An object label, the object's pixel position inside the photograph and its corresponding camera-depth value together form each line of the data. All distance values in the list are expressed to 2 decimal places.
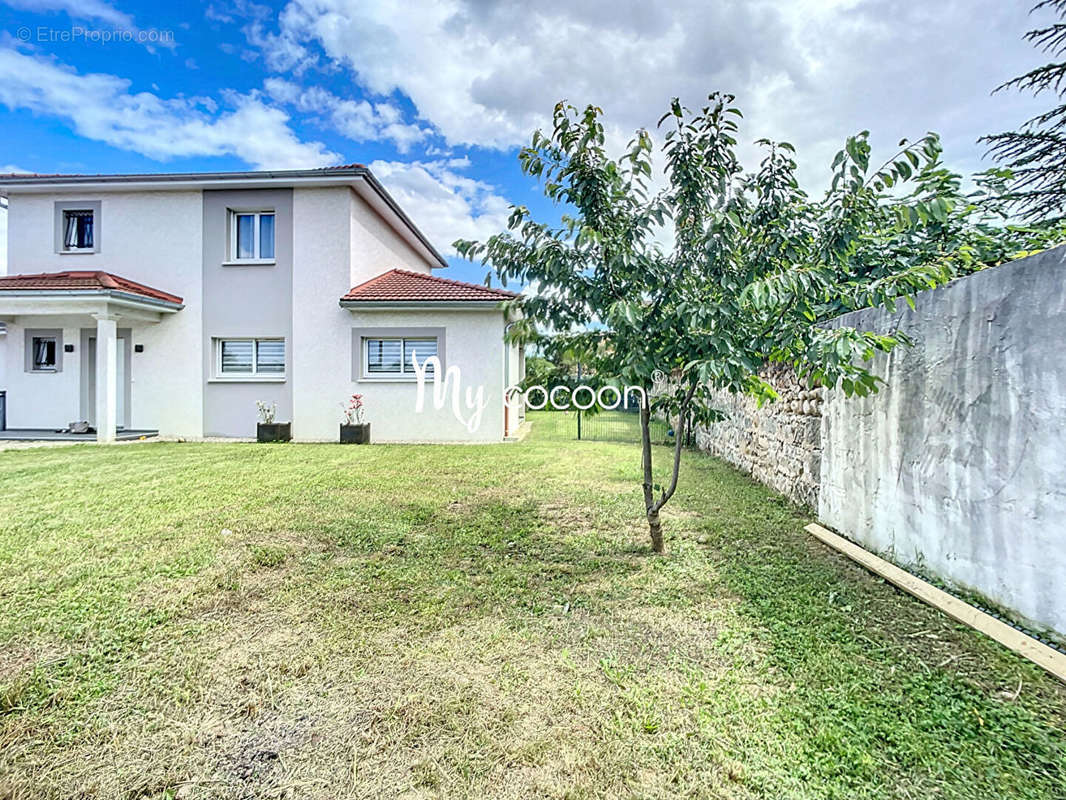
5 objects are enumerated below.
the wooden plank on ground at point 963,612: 2.94
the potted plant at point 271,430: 13.20
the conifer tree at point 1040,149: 11.92
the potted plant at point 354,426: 13.08
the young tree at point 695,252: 3.96
